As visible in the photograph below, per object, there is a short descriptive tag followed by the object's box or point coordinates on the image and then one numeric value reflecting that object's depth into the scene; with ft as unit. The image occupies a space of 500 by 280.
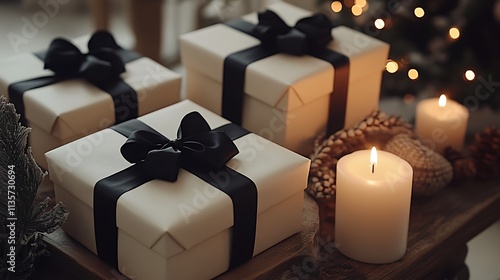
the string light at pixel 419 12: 4.16
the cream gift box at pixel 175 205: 2.75
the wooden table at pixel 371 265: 2.96
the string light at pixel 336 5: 4.89
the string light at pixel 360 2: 4.75
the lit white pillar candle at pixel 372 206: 3.05
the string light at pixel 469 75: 3.87
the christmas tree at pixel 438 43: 4.75
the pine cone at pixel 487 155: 3.61
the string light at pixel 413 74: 4.24
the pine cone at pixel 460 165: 3.57
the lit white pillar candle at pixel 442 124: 3.66
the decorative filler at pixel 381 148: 3.28
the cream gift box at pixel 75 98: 3.22
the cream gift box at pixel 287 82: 3.34
